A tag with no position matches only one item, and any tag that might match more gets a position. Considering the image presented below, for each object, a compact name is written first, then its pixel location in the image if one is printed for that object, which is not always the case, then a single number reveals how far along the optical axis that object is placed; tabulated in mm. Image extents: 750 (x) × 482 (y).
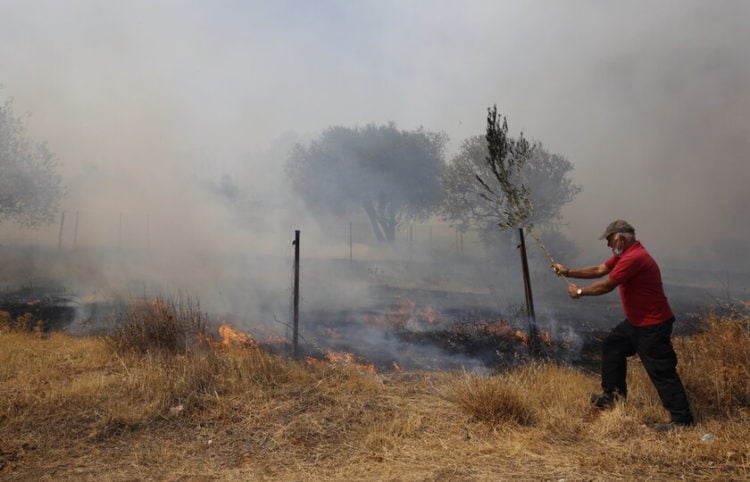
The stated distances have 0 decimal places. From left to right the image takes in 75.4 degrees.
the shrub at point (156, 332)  6789
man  4543
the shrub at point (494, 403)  4738
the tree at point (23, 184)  15109
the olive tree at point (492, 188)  22891
